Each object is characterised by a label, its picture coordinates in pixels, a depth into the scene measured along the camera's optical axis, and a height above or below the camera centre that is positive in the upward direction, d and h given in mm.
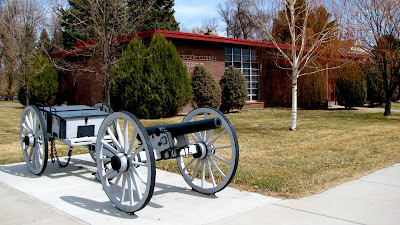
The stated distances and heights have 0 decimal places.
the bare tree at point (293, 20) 12734 +2749
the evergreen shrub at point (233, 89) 22391 +717
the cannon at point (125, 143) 4793 -600
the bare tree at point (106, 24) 13380 +2762
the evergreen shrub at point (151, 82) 18547 +965
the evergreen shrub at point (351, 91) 25031 +637
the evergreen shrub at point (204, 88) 20750 +727
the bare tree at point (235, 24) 54688 +11368
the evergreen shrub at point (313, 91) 24625 +642
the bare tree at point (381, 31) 17406 +3248
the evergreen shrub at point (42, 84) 26000 +1233
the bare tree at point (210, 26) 65625 +12763
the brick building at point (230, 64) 22359 +2299
